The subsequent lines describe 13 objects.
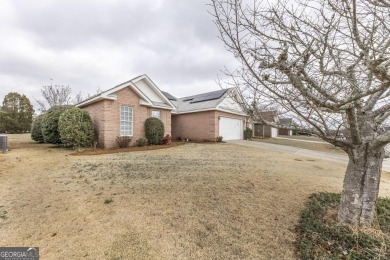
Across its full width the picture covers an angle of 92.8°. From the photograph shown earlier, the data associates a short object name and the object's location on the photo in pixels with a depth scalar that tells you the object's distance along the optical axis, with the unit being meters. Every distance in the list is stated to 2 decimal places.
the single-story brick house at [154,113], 12.01
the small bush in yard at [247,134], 21.16
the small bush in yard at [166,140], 14.91
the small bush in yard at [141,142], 13.40
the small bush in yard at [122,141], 12.45
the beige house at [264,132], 27.59
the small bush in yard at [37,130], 14.45
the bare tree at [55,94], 26.04
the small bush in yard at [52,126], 12.32
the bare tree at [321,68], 2.58
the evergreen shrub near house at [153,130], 13.97
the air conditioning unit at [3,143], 10.38
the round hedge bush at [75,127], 10.66
